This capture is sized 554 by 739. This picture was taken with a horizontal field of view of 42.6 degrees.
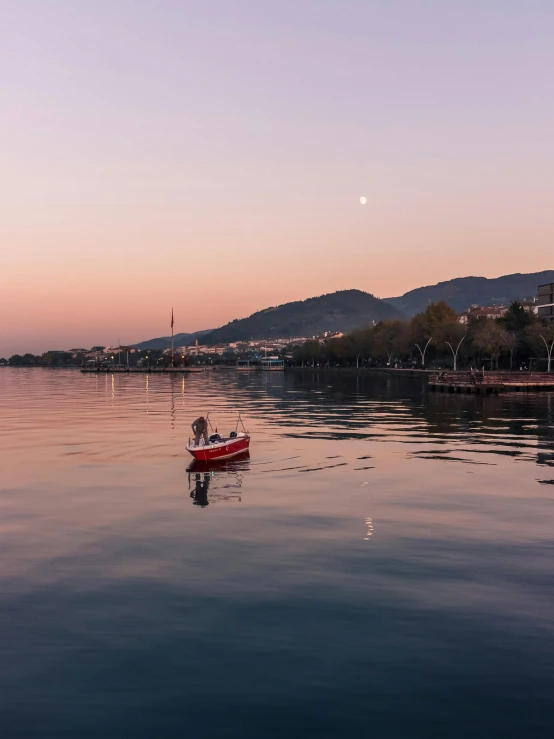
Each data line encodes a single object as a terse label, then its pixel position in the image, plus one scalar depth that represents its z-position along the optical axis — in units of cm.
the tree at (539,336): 18700
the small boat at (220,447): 4512
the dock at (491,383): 14012
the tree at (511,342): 19512
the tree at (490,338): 19225
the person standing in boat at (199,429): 4566
